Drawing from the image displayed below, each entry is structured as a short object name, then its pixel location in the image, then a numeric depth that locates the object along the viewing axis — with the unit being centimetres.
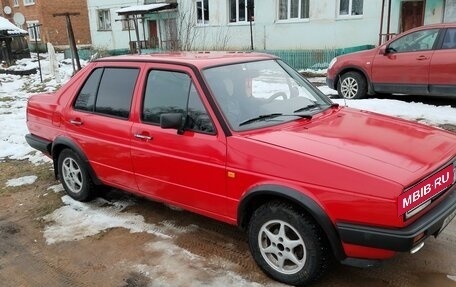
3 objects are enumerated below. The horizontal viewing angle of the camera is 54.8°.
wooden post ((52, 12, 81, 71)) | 1601
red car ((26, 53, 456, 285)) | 283
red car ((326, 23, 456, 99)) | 877
